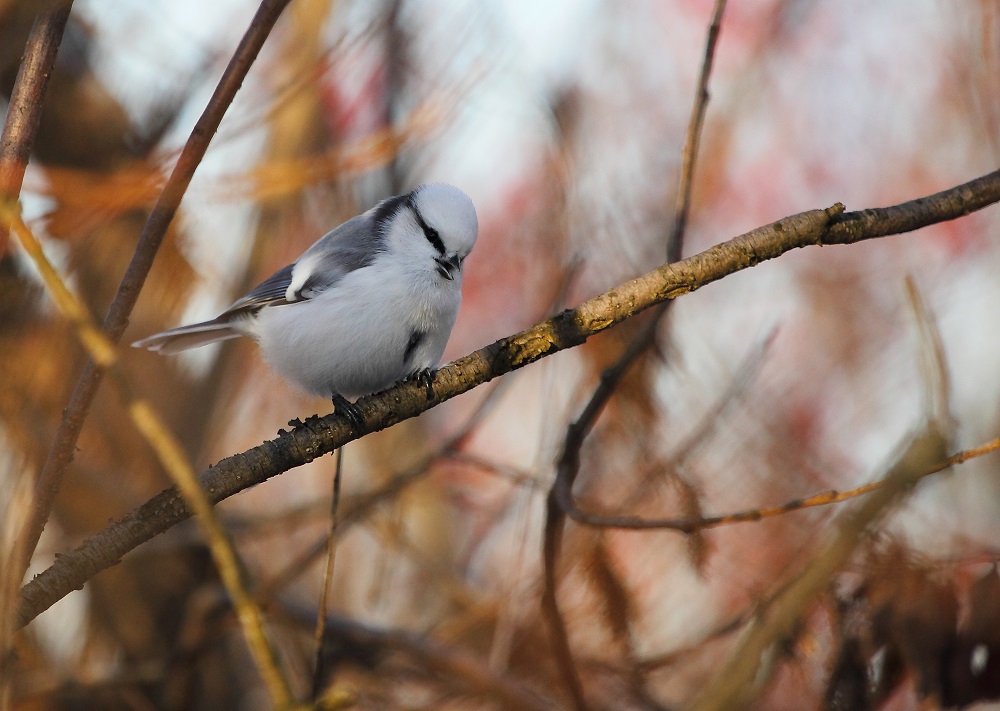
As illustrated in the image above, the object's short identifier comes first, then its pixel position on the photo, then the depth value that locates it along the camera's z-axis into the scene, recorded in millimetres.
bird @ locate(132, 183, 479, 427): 4267
